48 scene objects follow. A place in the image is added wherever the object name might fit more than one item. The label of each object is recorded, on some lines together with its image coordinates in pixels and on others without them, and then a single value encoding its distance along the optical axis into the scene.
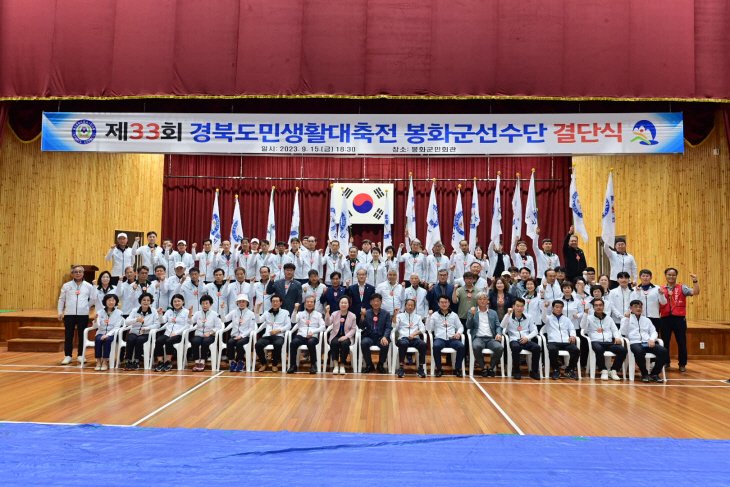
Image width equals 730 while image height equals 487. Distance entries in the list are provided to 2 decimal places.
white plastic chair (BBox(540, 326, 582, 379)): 8.15
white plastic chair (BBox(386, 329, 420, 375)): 8.31
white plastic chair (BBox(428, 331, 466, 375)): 8.19
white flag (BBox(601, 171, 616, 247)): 10.33
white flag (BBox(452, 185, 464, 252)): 11.86
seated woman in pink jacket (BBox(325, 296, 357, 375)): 8.40
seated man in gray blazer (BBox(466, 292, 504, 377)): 8.25
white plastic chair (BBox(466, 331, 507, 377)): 8.19
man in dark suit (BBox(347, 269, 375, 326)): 9.02
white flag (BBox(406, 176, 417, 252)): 12.36
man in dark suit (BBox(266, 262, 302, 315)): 9.12
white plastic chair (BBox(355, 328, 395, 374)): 8.37
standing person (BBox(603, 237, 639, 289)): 9.59
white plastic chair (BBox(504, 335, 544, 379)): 8.19
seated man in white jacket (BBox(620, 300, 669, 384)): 7.93
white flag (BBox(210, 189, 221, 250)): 12.53
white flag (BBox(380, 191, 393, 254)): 12.36
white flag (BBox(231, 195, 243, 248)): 12.98
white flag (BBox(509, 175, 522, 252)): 11.53
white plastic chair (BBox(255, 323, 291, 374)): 8.29
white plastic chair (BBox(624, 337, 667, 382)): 8.02
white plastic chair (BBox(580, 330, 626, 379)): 8.12
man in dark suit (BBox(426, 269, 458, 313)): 9.09
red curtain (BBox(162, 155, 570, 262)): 14.95
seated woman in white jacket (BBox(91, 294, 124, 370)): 8.39
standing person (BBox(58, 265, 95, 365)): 8.82
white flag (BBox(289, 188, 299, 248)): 13.12
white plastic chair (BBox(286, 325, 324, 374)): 8.26
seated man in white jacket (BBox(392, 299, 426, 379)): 8.30
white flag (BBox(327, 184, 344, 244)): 12.46
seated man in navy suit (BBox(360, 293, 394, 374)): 8.39
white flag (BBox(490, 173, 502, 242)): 11.62
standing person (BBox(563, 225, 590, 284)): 9.78
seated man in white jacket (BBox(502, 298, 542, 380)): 8.15
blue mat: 3.93
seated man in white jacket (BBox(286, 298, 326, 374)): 8.38
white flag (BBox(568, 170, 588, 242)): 10.55
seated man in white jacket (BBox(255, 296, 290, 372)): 8.45
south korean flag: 14.62
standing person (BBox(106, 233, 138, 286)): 9.97
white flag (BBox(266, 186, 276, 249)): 12.89
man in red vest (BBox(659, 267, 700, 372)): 8.80
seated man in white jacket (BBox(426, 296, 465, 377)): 8.25
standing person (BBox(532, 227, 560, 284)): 9.69
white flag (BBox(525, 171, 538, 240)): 11.29
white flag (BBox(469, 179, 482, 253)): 12.14
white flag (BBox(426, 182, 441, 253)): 12.44
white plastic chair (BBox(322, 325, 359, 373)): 8.35
